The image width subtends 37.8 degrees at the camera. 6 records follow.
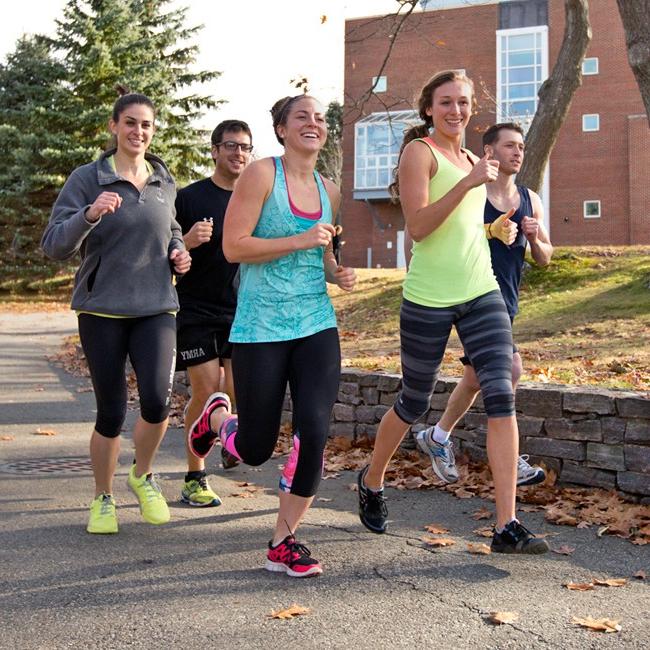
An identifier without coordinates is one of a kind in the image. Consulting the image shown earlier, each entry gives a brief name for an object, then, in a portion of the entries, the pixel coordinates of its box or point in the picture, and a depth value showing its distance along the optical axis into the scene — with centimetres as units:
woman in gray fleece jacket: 499
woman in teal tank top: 428
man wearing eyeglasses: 604
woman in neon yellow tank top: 455
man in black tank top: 602
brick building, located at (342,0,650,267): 4506
